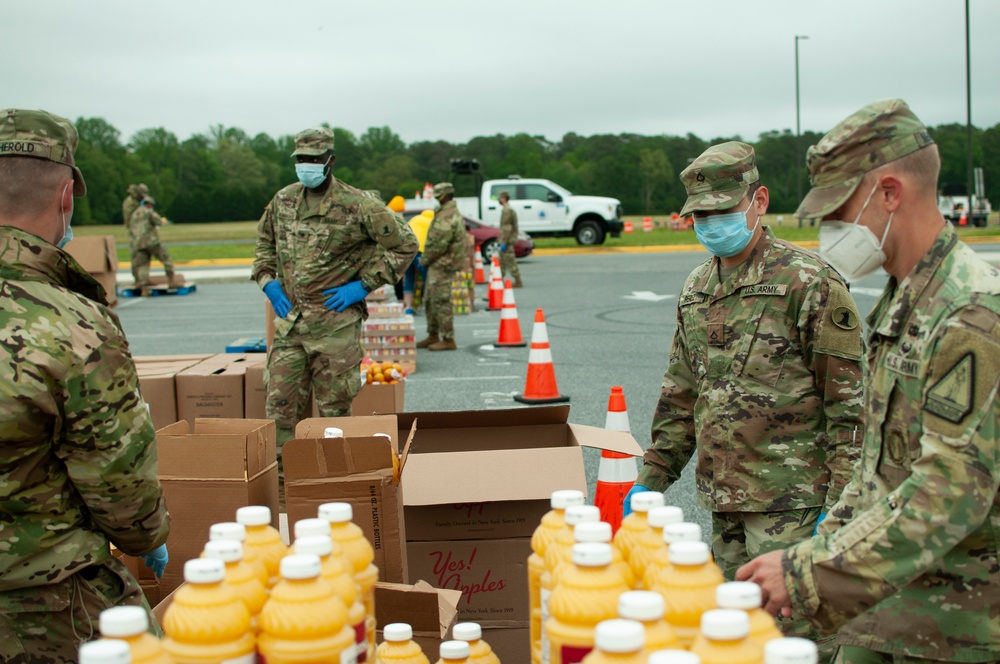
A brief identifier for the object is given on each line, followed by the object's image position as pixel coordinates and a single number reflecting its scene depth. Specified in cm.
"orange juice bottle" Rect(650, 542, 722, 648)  178
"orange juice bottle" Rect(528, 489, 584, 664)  212
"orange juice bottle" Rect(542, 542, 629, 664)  177
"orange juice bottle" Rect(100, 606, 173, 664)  165
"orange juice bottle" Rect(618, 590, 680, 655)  162
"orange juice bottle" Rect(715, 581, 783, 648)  167
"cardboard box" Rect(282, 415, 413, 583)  336
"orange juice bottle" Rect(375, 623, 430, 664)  255
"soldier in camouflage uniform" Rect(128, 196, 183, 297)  2147
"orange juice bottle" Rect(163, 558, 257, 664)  173
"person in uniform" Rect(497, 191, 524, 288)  2108
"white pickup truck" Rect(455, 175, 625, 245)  3388
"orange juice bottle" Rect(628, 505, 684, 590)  202
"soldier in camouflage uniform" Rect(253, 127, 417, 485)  618
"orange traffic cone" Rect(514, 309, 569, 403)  970
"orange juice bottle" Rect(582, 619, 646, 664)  152
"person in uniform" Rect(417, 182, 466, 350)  1368
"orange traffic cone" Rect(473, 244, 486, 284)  2395
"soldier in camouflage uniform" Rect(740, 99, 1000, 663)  213
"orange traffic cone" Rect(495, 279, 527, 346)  1346
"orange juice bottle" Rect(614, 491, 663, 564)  213
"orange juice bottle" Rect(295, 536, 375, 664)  187
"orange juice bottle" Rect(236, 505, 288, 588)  212
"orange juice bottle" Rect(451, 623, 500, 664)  284
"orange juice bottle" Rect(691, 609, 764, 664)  155
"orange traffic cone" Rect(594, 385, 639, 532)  577
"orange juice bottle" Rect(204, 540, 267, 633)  186
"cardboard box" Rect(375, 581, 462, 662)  320
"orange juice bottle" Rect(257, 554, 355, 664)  174
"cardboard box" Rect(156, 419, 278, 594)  388
